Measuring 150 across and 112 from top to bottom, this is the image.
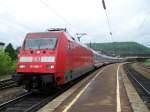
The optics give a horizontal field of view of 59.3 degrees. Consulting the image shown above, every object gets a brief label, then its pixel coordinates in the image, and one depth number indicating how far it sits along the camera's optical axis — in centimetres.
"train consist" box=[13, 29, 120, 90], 606
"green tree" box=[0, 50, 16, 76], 1445
